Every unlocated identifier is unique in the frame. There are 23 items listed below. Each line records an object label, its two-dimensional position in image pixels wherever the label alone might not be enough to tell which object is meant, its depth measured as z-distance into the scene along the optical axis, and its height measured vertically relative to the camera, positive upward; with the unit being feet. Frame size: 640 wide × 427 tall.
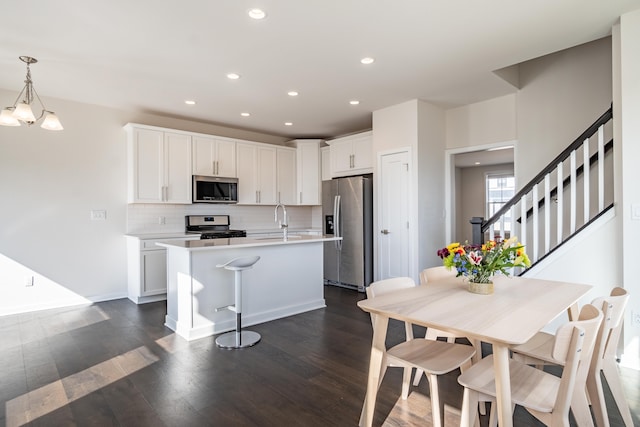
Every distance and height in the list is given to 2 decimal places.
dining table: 4.58 -1.53
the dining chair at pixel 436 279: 7.32 -1.56
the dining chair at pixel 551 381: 4.32 -2.48
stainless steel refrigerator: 17.10 -1.02
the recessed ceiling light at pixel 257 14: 8.31 +4.74
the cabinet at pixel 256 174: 19.07 +2.17
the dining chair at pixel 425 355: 5.63 -2.48
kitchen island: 10.94 -2.38
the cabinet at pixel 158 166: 15.62 +2.19
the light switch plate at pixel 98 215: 15.42 -0.04
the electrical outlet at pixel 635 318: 8.61 -2.65
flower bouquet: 6.49 -0.91
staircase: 9.76 +0.45
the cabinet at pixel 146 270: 14.98 -2.45
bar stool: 10.30 -2.97
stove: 17.51 -0.70
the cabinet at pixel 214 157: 17.40 +2.86
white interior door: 15.52 -0.21
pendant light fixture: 9.71 +2.77
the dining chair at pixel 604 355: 5.26 -2.43
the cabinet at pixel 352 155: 18.08 +3.04
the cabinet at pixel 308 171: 21.02 +2.44
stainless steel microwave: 17.24 +1.20
